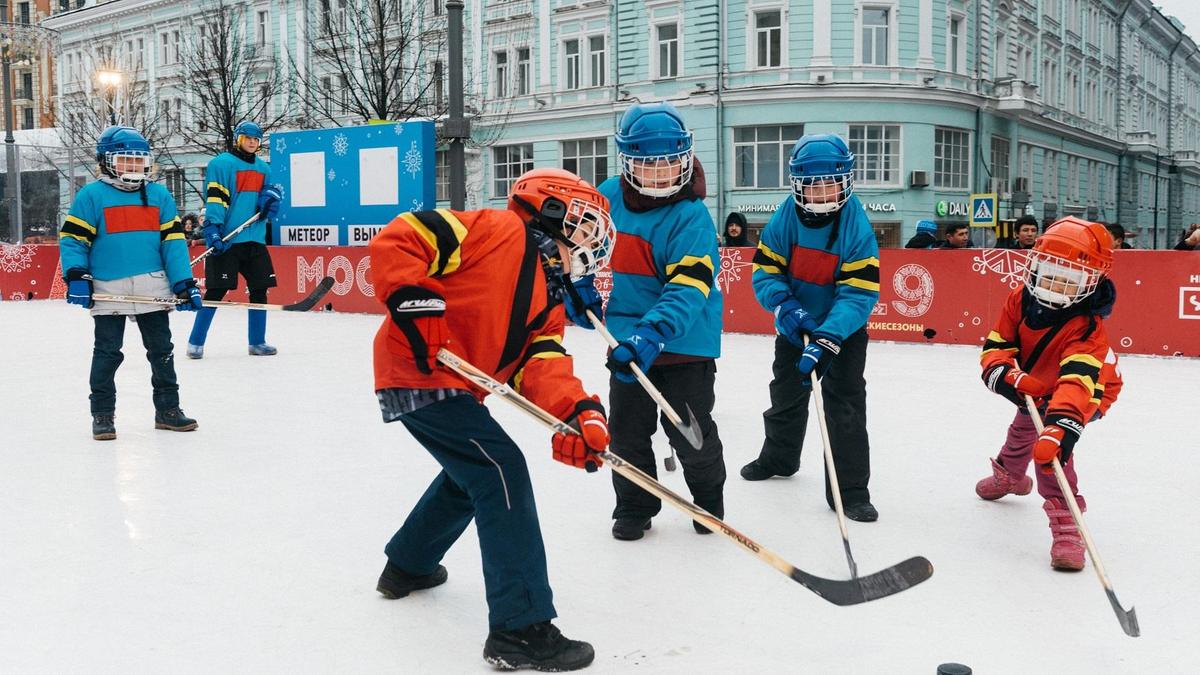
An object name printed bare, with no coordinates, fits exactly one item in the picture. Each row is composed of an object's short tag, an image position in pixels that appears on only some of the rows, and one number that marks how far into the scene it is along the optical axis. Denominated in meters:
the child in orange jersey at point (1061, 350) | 3.86
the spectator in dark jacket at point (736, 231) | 12.41
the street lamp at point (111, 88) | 23.39
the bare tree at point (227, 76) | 28.59
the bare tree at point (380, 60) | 24.53
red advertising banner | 9.84
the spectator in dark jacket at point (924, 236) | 11.68
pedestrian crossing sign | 18.08
